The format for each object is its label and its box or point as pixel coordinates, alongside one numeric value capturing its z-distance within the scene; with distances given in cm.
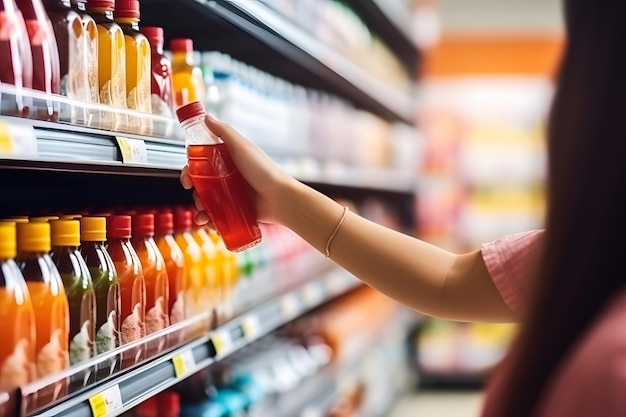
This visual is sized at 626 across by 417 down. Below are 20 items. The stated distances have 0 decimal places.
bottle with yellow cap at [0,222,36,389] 135
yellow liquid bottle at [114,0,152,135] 179
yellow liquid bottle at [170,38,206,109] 210
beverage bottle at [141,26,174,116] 192
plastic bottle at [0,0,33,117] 138
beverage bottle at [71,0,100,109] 162
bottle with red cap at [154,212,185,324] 198
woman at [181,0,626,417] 97
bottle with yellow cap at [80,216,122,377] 165
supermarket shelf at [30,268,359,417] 156
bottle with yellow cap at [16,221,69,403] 144
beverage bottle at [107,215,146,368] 175
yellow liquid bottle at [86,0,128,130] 169
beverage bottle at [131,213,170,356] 186
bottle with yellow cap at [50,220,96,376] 154
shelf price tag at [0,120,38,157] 128
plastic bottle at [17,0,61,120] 146
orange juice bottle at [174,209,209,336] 208
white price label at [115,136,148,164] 167
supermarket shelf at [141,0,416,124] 228
